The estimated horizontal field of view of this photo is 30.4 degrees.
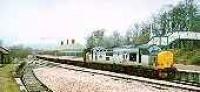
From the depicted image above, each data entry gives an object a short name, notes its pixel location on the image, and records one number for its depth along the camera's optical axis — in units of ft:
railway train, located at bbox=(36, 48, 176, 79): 99.80
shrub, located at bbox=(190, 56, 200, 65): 138.76
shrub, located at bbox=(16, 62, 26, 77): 119.44
